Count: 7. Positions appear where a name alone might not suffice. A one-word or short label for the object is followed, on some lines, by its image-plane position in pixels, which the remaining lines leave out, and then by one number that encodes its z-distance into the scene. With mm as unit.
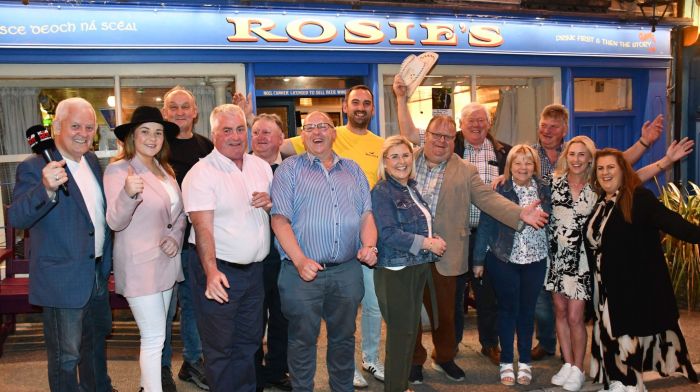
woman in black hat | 3516
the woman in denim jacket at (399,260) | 3865
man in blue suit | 3281
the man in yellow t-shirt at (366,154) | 4527
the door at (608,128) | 9523
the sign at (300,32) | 6402
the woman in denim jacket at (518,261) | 4395
